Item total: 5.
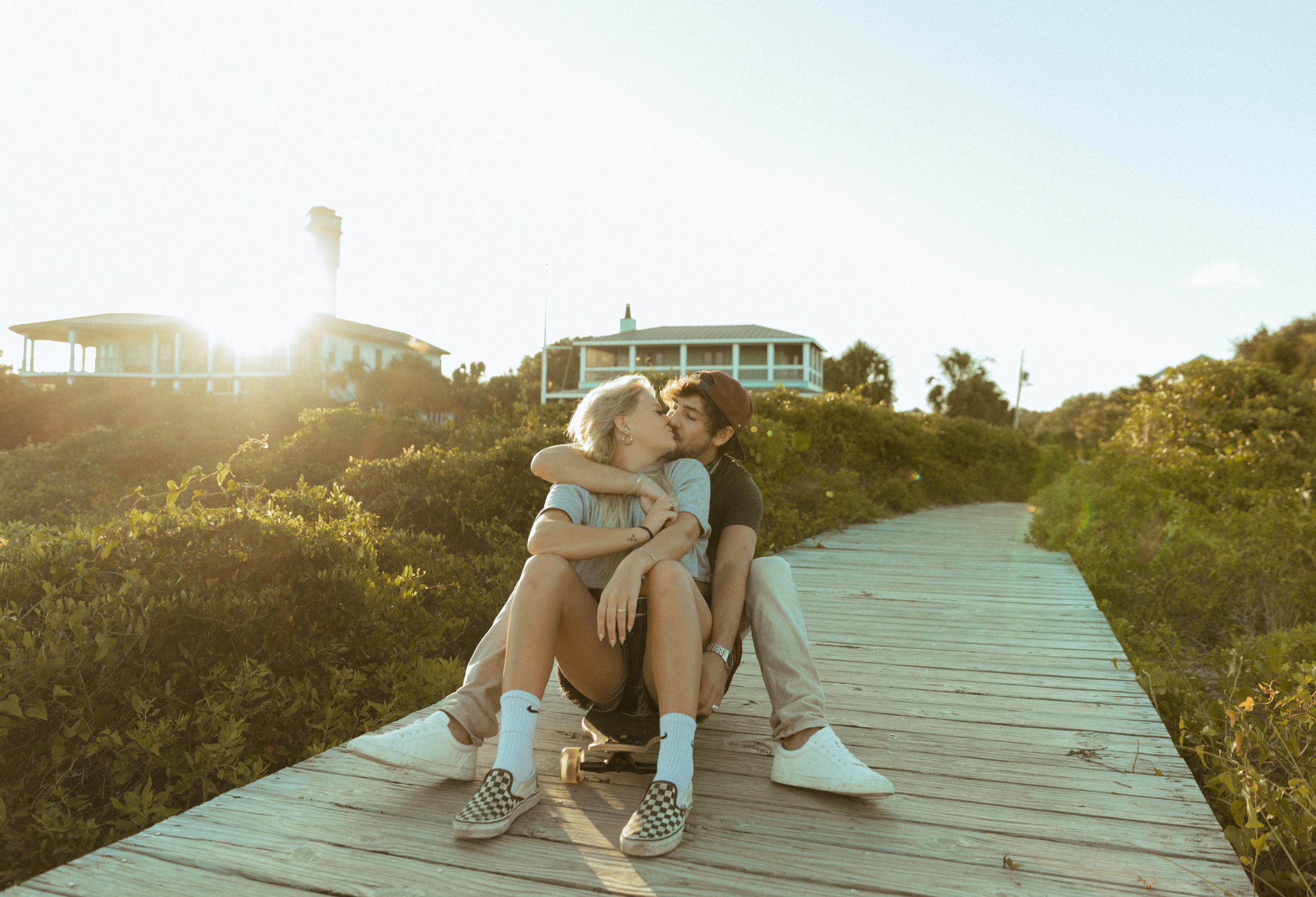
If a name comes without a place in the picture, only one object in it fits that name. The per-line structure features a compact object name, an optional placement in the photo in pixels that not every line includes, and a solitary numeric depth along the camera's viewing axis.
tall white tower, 39.66
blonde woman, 2.04
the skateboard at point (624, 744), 2.41
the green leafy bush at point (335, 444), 8.26
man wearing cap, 2.25
